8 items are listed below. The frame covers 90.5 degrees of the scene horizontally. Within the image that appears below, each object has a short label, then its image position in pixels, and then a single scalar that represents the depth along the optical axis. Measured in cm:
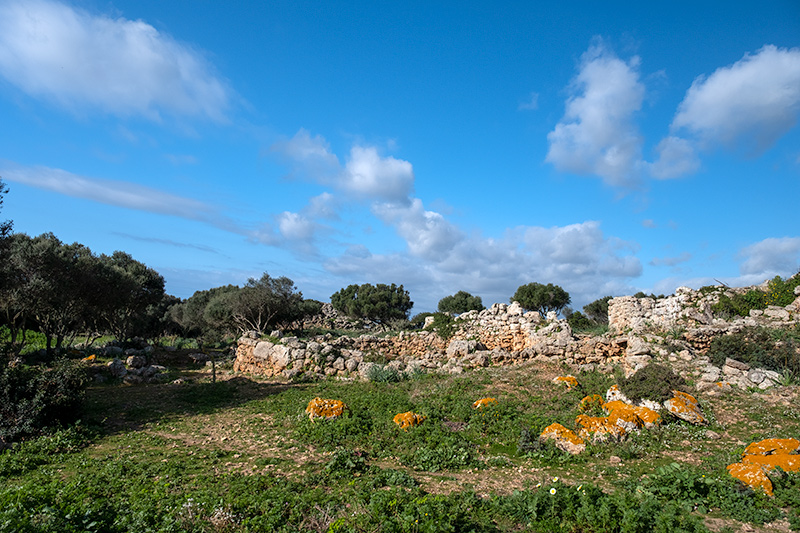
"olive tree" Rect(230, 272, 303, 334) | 3419
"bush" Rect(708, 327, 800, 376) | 1348
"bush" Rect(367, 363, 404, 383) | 1728
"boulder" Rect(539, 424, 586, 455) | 880
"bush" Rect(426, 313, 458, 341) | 2545
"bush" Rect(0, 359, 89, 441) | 967
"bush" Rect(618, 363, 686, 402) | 1077
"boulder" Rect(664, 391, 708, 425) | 977
